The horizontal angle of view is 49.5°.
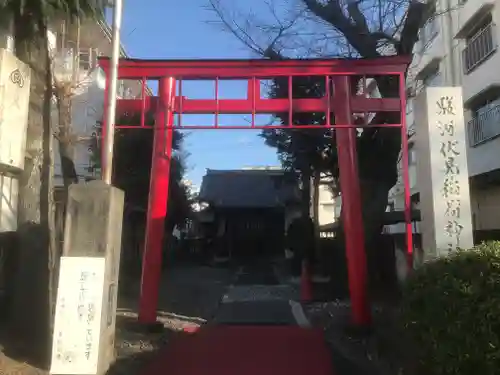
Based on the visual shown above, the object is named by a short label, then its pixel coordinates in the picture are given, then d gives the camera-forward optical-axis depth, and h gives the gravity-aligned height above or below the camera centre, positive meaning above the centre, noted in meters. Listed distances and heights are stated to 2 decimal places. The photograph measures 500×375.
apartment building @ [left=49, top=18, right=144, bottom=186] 16.87 +6.38
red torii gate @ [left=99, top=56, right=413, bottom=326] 9.91 +2.86
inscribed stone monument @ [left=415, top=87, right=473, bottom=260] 7.16 +1.18
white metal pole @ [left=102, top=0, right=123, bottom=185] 8.07 +2.71
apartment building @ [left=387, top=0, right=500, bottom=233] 16.44 +6.07
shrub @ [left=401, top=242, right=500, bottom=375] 4.29 -0.47
